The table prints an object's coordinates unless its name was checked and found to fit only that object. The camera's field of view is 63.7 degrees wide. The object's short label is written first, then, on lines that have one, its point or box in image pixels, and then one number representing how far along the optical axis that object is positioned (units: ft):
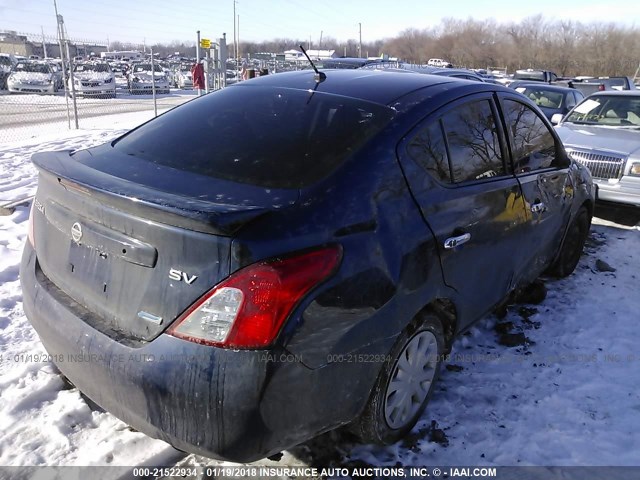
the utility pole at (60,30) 40.75
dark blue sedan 5.99
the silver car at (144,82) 87.86
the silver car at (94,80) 73.56
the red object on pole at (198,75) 57.77
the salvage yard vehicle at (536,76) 70.18
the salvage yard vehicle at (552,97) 42.29
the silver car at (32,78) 72.43
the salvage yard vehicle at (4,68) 77.66
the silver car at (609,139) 21.75
